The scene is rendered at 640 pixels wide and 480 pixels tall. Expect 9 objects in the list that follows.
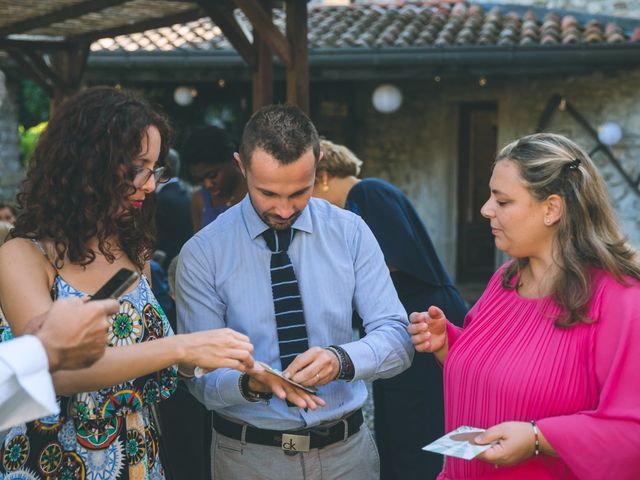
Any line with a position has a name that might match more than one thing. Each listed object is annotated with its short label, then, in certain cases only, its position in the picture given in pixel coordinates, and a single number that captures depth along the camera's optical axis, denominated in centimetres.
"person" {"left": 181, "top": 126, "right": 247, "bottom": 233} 525
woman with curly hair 215
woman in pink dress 220
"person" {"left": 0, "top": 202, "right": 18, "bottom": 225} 634
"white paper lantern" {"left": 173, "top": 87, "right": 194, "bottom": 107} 1270
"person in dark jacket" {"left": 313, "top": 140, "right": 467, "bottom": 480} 389
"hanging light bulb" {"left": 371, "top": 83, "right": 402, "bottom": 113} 1163
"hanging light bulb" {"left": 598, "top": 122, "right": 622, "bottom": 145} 1034
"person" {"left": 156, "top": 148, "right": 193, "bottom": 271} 580
